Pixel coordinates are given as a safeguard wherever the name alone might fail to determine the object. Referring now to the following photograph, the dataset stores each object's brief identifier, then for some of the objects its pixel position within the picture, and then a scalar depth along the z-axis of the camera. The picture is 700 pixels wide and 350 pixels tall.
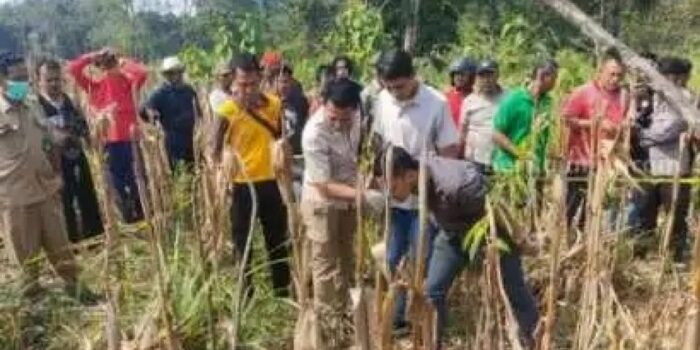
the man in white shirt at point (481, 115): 5.14
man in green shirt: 4.77
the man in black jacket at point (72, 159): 5.63
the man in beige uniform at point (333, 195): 3.77
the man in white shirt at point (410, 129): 3.93
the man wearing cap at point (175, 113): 6.16
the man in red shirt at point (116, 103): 6.30
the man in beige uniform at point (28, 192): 4.45
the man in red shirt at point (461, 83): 5.64
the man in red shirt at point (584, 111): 4.81
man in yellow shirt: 4.29
